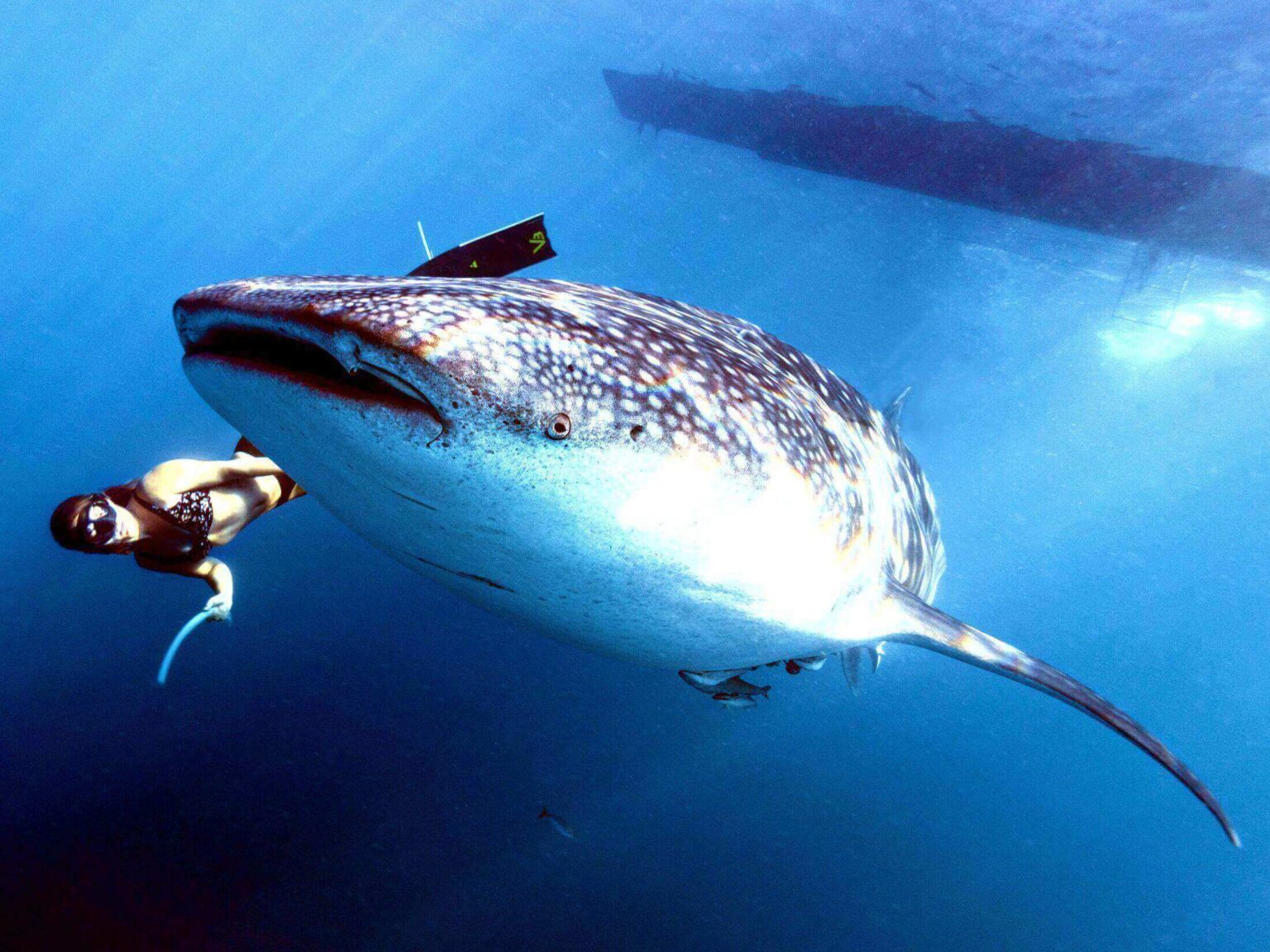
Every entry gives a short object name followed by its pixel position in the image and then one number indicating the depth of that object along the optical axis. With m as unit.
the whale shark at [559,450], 1.17
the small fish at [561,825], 5.29
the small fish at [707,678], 3.30
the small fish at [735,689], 3.62
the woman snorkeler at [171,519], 3.31
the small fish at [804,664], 3.66
